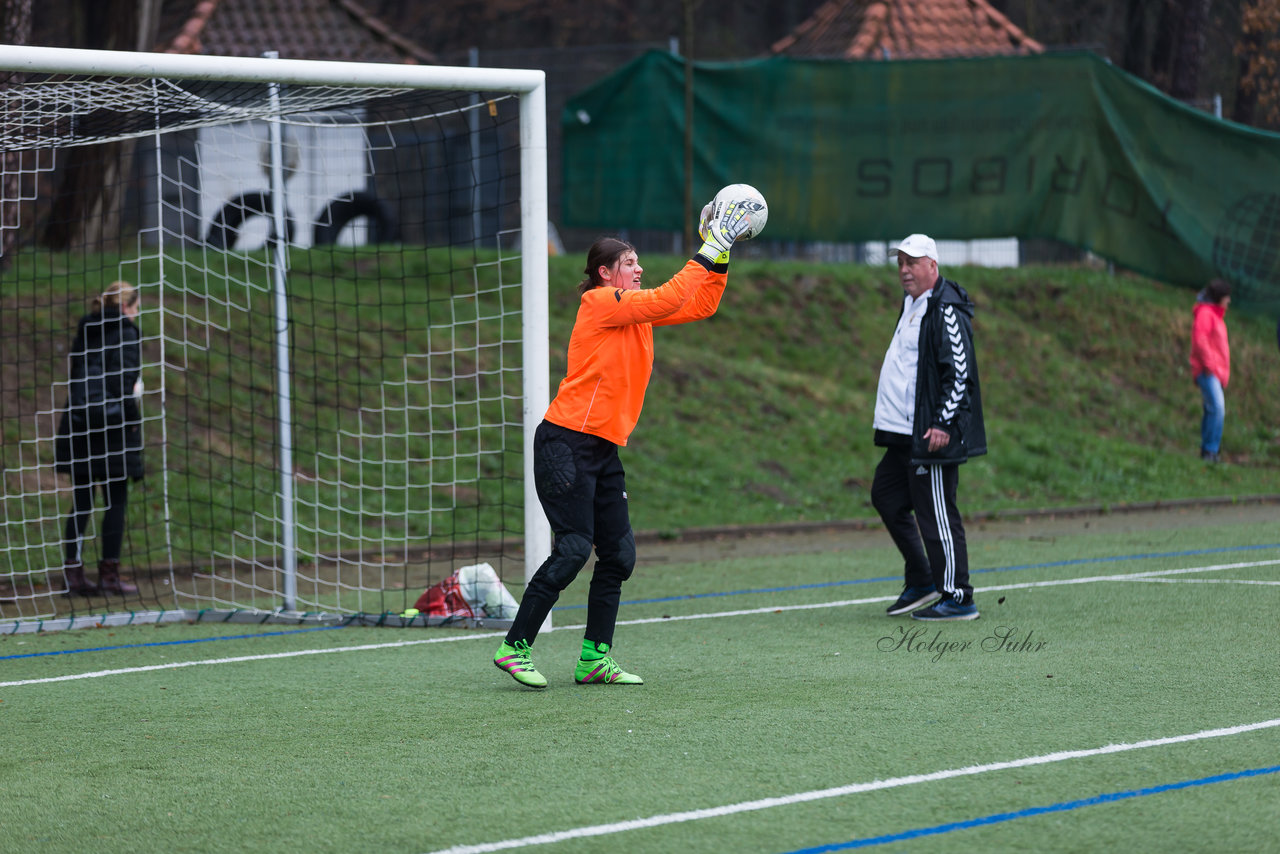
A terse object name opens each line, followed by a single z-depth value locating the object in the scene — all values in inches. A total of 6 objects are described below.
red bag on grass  680.4
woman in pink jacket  1205.6
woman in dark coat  760.3
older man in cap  617.0
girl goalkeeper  477.4
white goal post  644.7
